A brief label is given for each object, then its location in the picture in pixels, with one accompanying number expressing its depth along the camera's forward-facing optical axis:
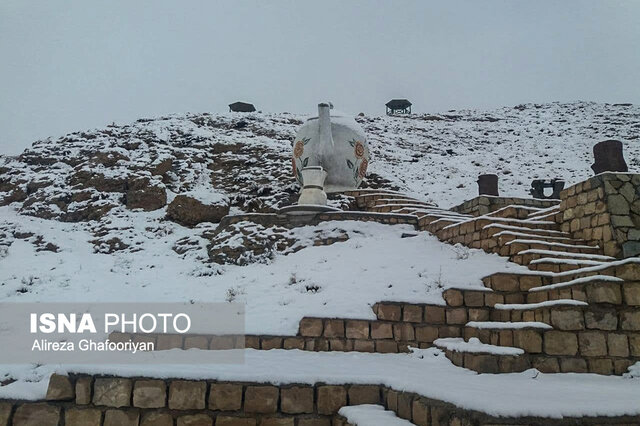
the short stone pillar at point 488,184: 13.48
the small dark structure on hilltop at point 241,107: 40.50
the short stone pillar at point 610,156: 9.01
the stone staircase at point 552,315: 4.80
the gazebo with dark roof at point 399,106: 49.09
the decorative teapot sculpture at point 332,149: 13.37
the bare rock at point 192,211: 15.62
